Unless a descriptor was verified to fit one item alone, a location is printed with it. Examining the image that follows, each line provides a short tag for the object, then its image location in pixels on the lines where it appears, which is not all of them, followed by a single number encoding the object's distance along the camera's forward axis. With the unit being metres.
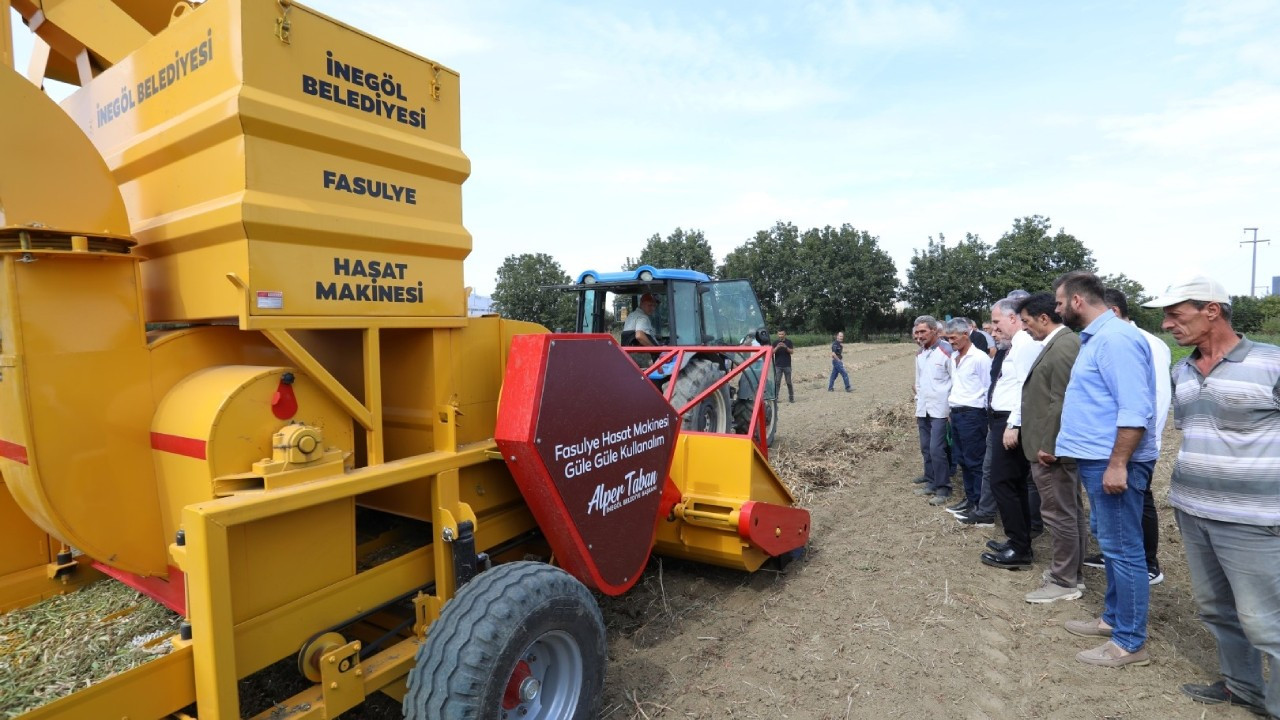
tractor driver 6.89
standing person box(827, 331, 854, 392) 15.29
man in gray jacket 4.01
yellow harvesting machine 2.02
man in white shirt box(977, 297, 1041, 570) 4.53
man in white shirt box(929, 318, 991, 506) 5.50
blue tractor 6.47
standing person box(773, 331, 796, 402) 12.88
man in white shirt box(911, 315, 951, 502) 6.11
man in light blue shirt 3.19
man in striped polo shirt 2.65
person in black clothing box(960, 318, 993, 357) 7.64
